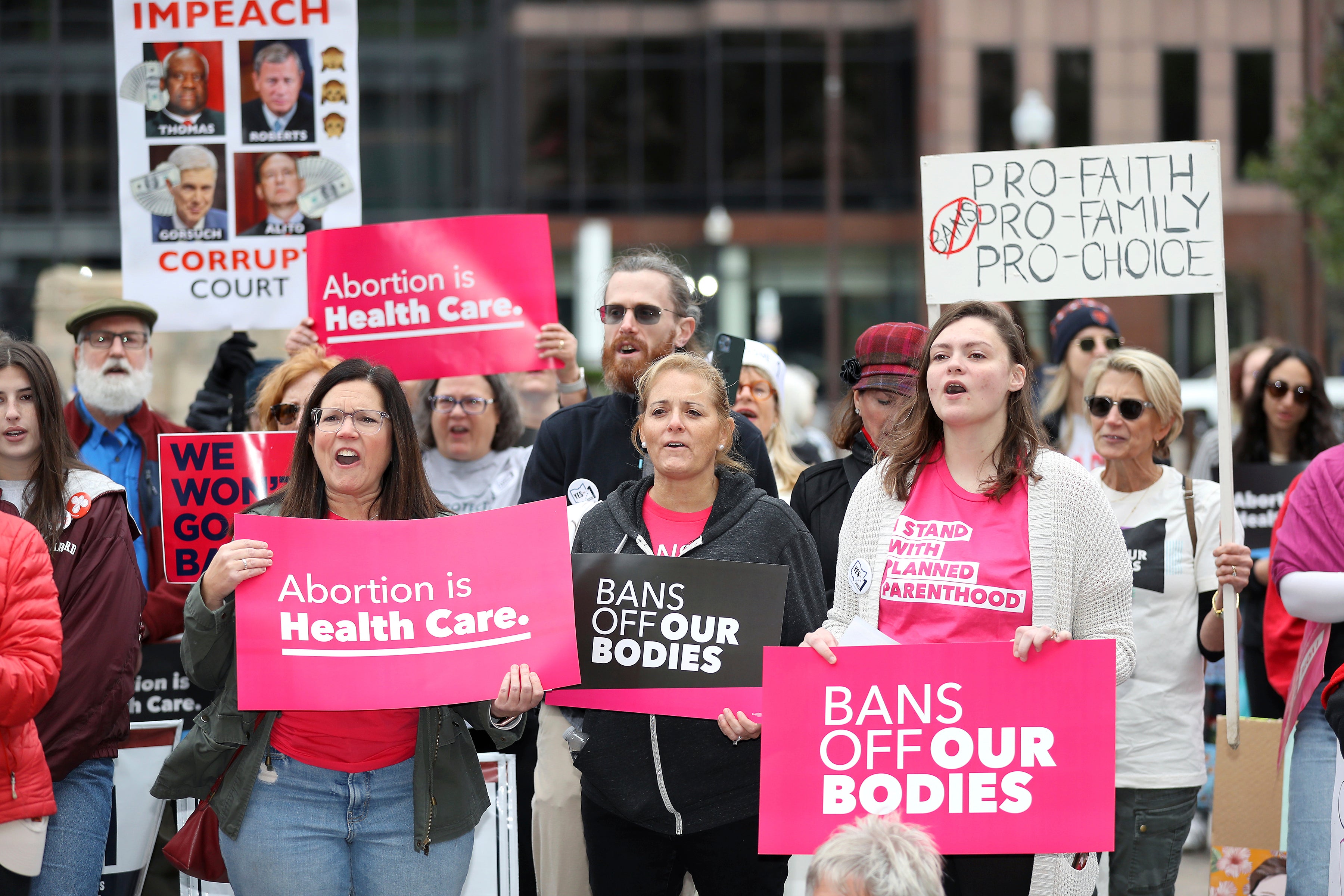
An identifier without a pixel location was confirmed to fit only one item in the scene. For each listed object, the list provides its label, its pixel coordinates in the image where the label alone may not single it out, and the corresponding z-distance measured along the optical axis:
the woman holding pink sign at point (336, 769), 7.09
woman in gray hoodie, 7.61
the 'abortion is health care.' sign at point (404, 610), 7.25
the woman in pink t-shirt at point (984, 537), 6.85
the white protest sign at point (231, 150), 11.95
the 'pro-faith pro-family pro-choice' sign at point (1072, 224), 9.41
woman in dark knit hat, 13.53
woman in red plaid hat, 9.09
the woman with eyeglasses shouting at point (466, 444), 11.86
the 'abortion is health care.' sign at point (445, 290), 11.10
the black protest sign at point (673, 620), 7.58
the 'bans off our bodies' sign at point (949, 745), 6.81
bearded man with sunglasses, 9.02
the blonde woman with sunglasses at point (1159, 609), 9.03
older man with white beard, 10.33
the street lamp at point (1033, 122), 35.44
